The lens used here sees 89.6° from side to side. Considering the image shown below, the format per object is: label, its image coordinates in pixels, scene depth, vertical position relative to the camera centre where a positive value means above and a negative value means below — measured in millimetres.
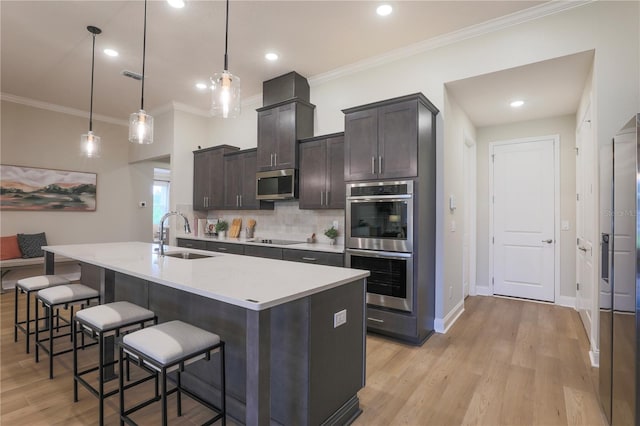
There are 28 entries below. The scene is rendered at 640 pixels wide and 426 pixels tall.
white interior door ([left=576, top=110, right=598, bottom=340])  2912 -69
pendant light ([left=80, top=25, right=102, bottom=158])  3467 +745
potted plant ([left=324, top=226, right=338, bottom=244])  4137 -241
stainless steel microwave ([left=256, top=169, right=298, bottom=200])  4301 +418
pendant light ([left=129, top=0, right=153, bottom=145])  2943 +793
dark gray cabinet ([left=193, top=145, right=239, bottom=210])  5348 +646
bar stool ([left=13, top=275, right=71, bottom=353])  2799 -631
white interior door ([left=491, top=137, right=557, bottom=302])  4523 -15
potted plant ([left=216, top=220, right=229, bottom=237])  5578 -238
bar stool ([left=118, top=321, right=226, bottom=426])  1482 -647
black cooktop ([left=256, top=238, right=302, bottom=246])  4450 -385
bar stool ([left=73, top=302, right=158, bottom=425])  1837 -663
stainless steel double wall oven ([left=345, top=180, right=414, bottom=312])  3100 -227
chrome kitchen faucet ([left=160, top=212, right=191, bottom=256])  2633 -130
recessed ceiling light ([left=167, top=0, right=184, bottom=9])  2891 +1914
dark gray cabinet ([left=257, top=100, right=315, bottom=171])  4258 +1140
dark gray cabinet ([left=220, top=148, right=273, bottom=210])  4922 +513
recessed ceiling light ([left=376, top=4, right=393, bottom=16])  2902 +1886
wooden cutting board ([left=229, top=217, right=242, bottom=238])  5328 -228
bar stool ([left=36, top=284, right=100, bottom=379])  2449 -657
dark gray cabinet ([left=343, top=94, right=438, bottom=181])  3107 +787
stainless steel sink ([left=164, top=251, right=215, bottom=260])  2856 -370
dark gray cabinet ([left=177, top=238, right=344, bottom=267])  3561 -472
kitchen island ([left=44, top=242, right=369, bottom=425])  1358 -619
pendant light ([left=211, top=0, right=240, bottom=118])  2279 +874
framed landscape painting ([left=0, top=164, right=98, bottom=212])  5199 +409
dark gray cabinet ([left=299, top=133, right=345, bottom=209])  3883 +536
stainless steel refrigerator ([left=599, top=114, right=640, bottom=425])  1504 -319
